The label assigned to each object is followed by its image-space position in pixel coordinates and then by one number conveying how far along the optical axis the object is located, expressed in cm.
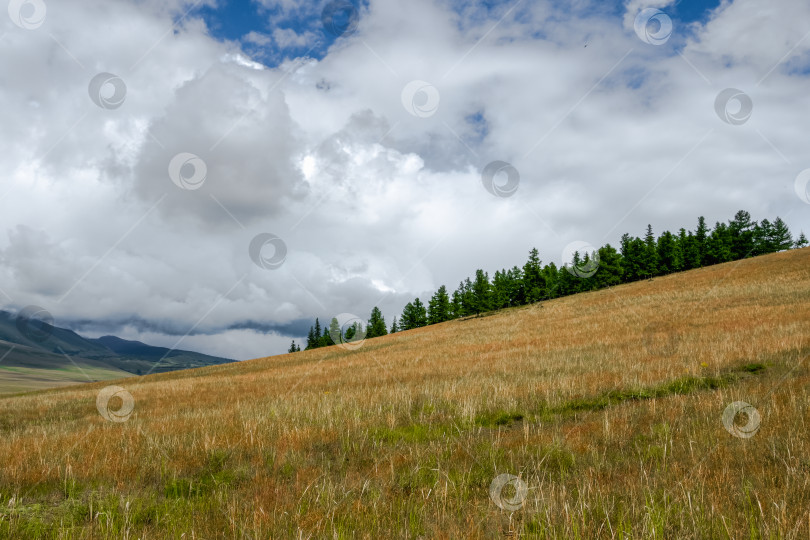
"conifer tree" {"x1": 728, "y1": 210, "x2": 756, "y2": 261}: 9706
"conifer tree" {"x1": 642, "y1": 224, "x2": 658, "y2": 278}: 8975
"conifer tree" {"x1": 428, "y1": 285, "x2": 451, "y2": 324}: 9912
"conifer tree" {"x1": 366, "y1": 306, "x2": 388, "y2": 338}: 10256
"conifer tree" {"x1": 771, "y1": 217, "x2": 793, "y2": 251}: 10525
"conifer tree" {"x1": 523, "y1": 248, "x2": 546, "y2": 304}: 8662
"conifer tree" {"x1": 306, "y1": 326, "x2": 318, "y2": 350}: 11464
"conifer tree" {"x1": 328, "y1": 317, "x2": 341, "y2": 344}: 9342
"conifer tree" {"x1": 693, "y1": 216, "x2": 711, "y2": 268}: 9488
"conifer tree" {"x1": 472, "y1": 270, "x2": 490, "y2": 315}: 8300
